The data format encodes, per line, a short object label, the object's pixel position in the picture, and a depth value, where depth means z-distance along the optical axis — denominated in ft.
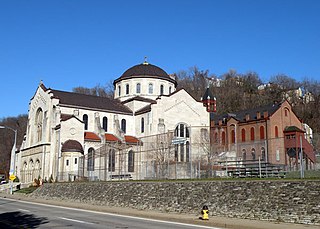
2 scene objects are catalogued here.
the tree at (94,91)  362.70
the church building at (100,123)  156.23
